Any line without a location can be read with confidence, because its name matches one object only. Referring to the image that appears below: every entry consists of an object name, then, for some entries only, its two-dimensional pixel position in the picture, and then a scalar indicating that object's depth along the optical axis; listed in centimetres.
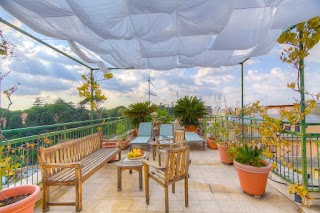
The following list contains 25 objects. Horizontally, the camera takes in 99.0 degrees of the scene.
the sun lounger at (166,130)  461
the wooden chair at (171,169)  170
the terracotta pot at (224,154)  317
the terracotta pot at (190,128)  527
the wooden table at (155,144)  328
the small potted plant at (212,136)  434
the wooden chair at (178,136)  286
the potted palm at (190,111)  514
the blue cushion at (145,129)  467
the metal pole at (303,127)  182
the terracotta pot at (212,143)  436
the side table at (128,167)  223
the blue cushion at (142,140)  397
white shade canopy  151
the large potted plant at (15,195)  123
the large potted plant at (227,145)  292
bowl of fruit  245
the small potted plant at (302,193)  169
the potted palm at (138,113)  531
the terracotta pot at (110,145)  340
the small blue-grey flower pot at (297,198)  187
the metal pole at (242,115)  337
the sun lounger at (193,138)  399
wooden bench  180
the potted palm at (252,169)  201
